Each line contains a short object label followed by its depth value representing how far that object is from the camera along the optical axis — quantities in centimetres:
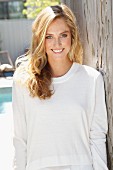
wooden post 158
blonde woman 172
